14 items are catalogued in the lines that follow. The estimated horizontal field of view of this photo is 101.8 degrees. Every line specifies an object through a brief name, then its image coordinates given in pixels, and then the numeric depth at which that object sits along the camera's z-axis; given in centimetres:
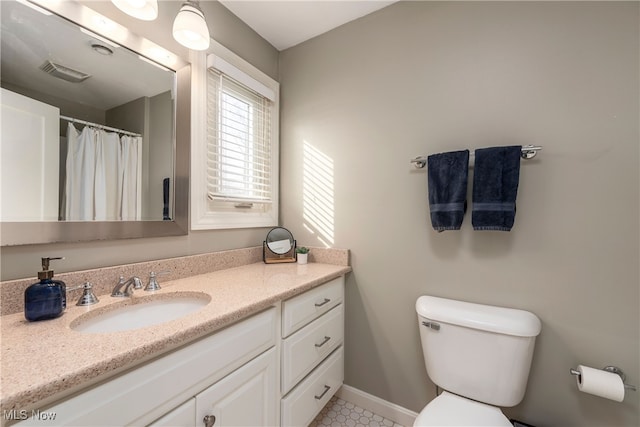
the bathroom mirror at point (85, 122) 85
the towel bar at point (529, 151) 111
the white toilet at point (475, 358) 102
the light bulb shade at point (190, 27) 107
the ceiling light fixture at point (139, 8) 92
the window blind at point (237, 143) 146
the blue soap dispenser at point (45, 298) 77
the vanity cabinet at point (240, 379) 61
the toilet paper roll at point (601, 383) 94
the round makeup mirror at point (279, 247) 169
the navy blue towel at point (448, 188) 123
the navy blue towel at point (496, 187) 112
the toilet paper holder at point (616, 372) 101
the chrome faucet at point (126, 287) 100
